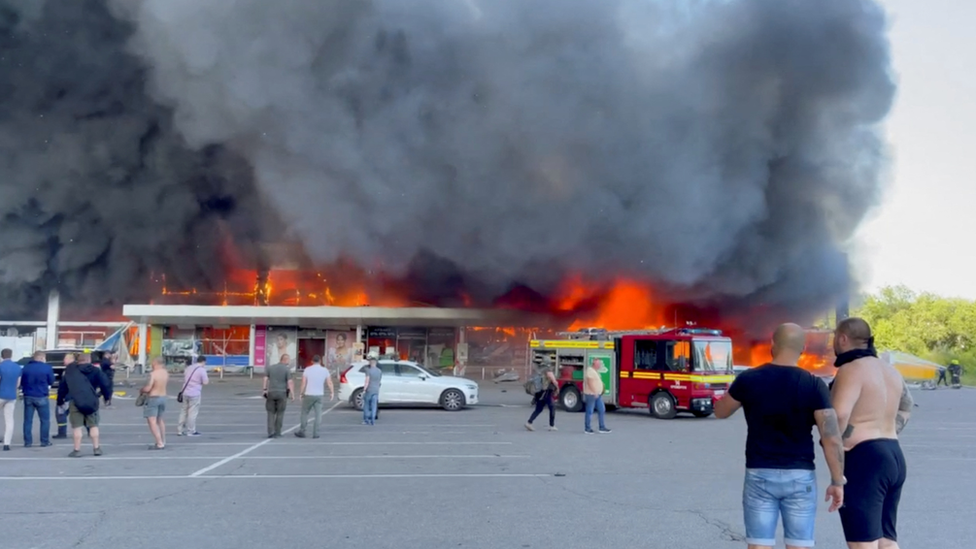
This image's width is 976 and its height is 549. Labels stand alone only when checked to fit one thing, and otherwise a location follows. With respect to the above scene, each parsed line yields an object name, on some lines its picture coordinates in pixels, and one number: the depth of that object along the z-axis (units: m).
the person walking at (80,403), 10.91
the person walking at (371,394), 15.70
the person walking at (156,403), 11.77
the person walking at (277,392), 13.38
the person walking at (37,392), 12.12
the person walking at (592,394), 14.57
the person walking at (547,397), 15.12
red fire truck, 17.98
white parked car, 19.30
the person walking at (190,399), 13.54
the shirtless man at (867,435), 4.48
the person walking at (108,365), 18.69
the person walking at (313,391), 13.66
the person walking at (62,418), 13.42
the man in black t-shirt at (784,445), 4.38
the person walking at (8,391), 11.89
